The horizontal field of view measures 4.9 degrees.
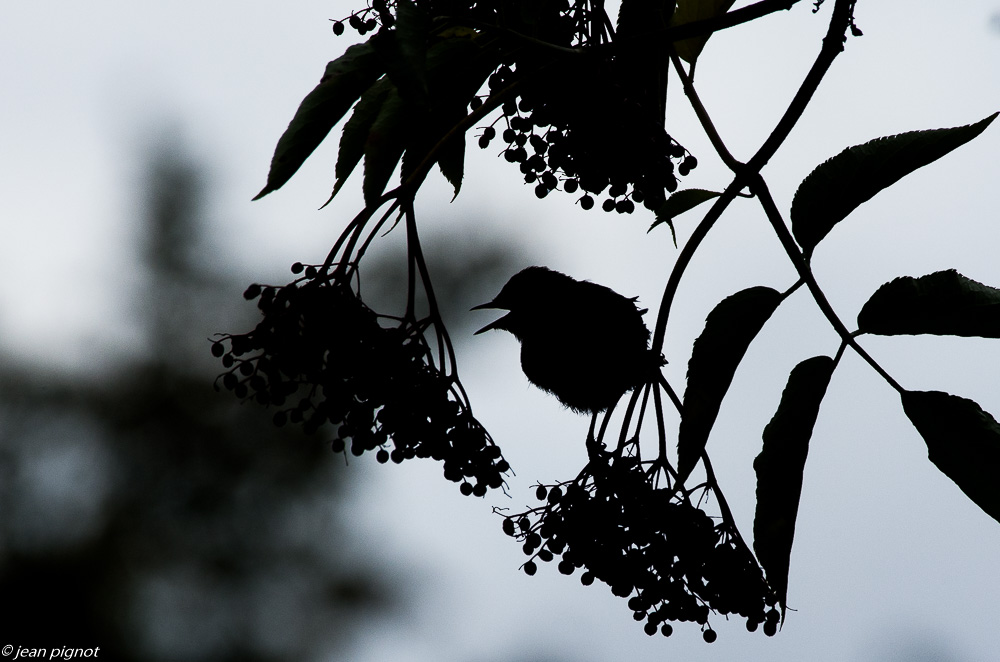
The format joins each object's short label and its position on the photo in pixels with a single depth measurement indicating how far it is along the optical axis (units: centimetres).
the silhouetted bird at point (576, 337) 533
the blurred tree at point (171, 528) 1261
